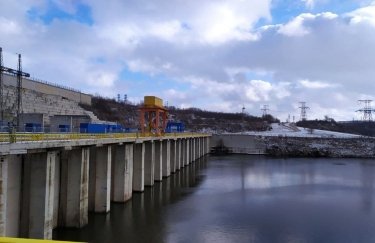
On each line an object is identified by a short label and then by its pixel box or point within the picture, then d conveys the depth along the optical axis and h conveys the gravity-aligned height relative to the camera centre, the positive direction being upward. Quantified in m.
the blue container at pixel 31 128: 26.61 -0.22
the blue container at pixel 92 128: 32.62 -0.19
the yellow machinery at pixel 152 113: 51.12 +1.91
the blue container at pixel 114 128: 37.41 -0.21
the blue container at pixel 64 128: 28.83 -0.20
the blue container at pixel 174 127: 75.10 -0.01
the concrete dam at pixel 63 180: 19.89 -3.64
